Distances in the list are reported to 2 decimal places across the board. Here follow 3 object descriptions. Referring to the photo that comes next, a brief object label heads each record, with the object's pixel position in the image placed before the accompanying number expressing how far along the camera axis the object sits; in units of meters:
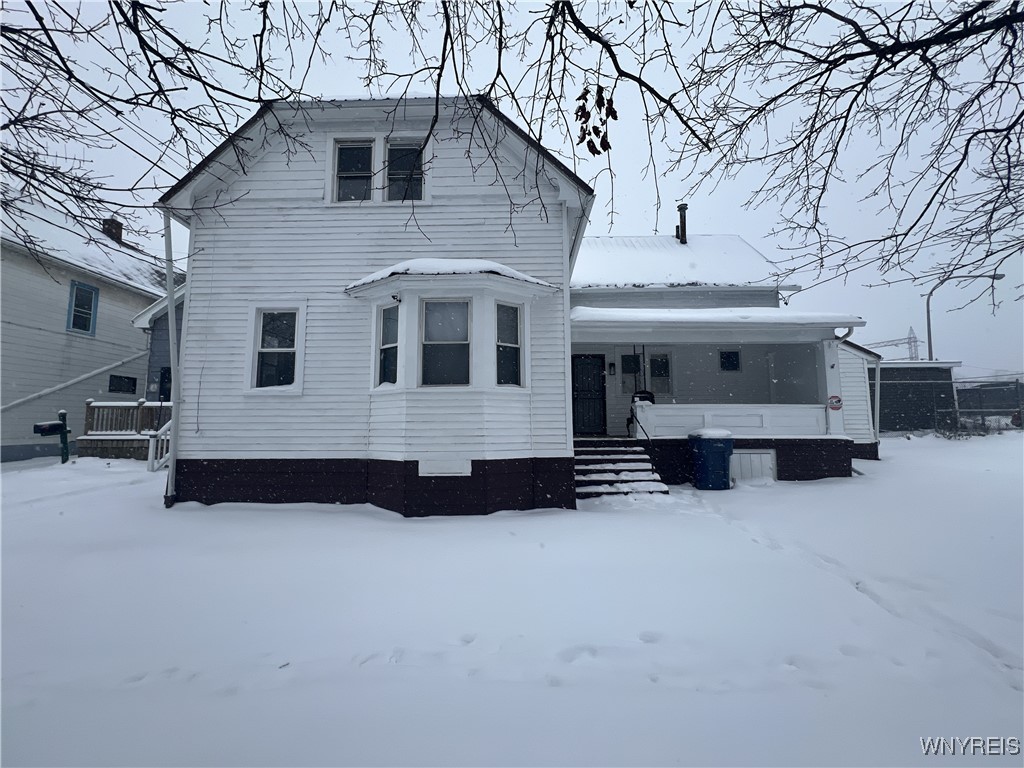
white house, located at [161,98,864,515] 7.67
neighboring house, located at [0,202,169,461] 13.62
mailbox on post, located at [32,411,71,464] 12.26
